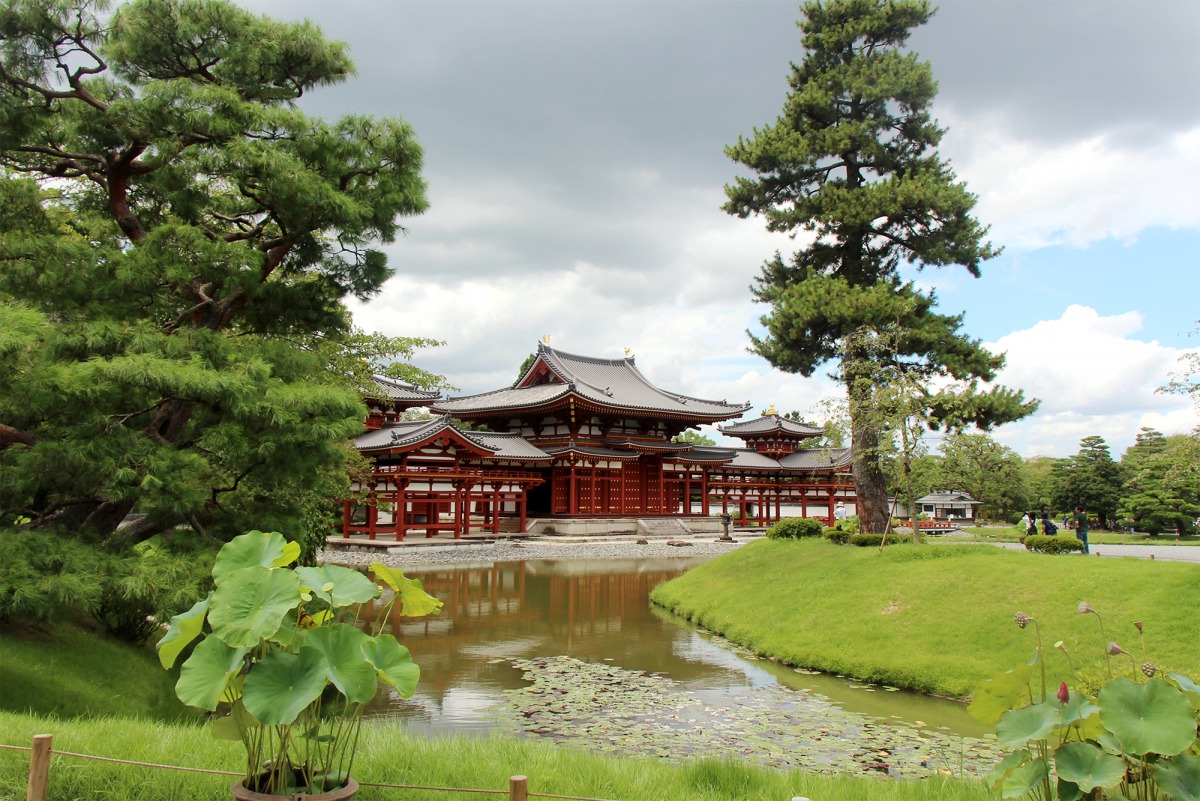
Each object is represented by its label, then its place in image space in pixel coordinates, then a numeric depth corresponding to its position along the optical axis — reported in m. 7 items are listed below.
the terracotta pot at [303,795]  3.38
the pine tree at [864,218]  15.20
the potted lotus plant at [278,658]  3.26
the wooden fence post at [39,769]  3.59
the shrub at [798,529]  16.69
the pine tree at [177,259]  6.97
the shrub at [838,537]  15.00
